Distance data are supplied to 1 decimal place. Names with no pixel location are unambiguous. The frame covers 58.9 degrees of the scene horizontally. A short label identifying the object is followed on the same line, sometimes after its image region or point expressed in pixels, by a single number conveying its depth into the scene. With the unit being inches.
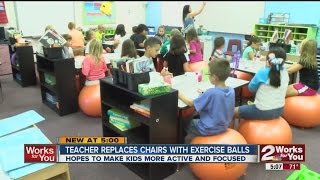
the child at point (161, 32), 245.0
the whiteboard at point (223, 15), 259.8
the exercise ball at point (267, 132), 105.1
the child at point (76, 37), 237.5
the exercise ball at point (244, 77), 163.6
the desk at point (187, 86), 97.3
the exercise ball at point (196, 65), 166.0
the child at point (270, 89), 101.3
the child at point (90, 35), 197.3
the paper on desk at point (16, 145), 63.4
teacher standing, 209.6
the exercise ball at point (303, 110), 133.4
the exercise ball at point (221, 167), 89.0
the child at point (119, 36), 214.6
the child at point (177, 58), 138.0
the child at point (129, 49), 129.3
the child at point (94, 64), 145.3
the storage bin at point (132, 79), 91.3
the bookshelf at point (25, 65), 203.8
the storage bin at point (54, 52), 152.6
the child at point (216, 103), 87.0
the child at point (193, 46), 171.0
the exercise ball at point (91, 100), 147.8
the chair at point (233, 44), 250.4
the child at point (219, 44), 162.0
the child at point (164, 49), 166.9
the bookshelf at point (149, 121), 90.1
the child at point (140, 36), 210.8
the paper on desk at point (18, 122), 71.5
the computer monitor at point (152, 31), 269.1
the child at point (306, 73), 133.0
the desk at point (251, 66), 148.7
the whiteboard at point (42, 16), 261.3
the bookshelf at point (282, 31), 211.5
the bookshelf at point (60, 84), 151.5
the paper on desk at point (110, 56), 179.6
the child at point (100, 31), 242.7
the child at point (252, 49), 175.8
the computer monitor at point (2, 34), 244.4
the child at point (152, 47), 130.1
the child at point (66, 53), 155.2
